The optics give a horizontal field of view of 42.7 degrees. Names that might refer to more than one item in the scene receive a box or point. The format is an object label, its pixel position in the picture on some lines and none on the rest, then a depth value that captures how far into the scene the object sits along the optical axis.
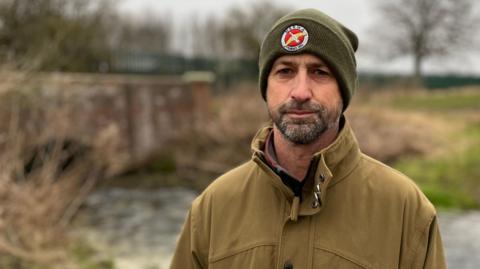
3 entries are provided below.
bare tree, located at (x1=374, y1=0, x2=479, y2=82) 30.12
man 1.86
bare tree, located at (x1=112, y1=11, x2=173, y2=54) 27.05
